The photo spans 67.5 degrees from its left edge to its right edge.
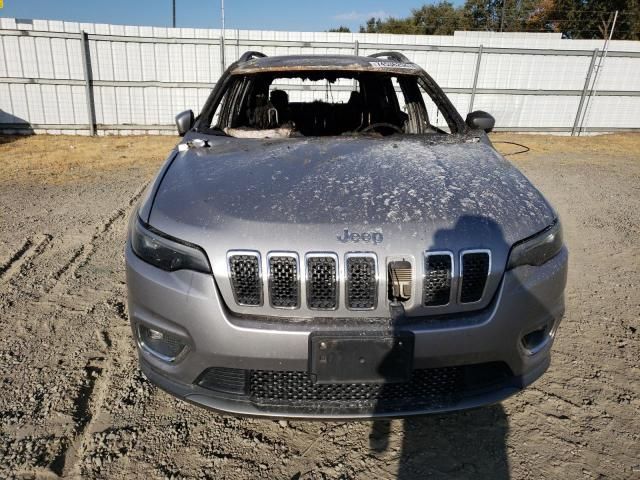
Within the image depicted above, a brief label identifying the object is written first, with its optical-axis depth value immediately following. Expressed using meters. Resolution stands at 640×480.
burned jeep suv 1.71
